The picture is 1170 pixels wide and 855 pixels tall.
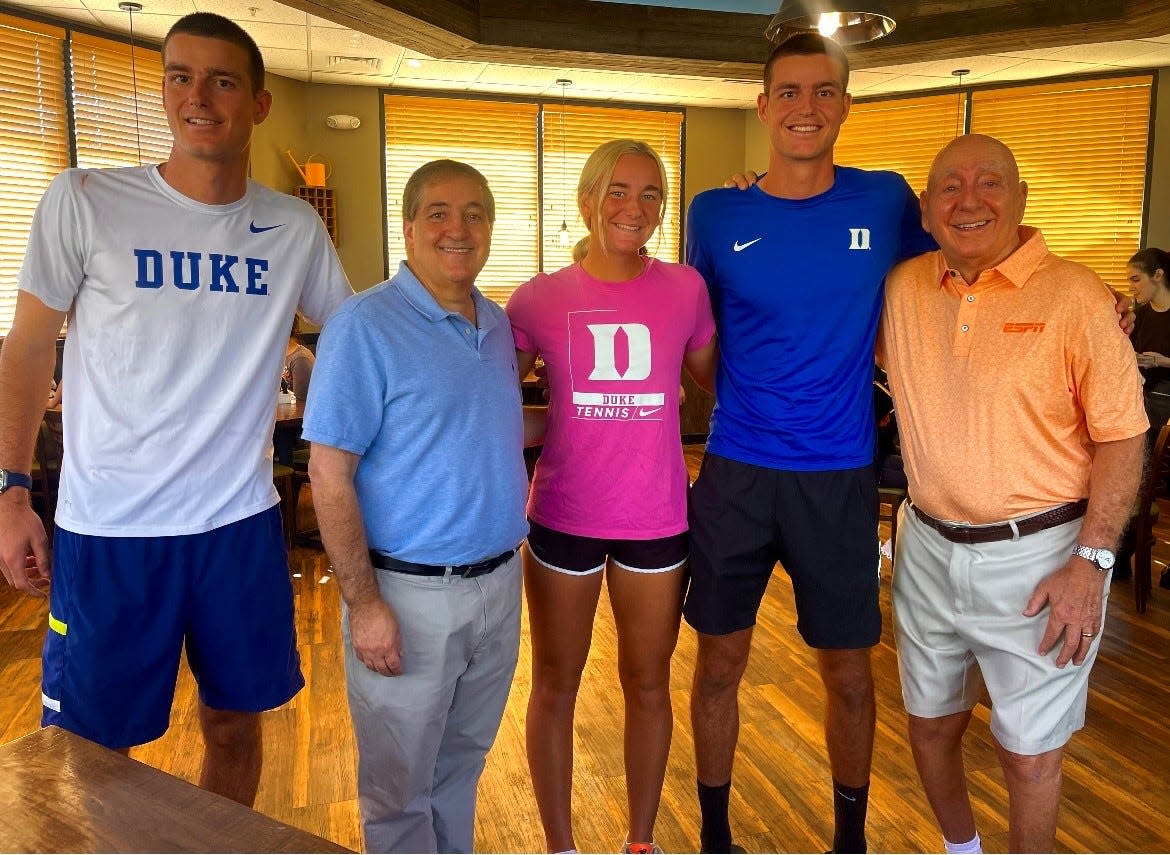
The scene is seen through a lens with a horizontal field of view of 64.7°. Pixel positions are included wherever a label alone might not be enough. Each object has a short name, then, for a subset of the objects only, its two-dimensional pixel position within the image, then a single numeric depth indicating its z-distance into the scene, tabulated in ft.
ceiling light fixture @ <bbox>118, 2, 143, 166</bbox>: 21.27
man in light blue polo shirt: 5.51
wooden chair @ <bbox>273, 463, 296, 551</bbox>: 17.03
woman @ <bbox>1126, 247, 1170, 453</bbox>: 18.48
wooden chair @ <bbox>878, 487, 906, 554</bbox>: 15.23
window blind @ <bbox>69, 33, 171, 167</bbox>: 20.51
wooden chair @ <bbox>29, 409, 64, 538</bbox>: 15.51
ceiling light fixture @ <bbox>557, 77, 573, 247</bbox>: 29.25
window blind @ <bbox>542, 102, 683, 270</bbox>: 29.30
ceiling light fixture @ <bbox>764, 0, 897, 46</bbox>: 12.38
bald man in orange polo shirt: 5.94
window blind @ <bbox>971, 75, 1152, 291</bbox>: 24.99
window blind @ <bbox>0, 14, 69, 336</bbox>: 19.10
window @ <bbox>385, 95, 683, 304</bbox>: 27.86
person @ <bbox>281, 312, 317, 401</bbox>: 10.94
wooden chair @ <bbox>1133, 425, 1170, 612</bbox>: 13.57
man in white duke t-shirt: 5.91
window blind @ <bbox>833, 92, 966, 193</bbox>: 27.20
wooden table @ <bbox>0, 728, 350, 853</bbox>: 3.49
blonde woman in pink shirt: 6.63
